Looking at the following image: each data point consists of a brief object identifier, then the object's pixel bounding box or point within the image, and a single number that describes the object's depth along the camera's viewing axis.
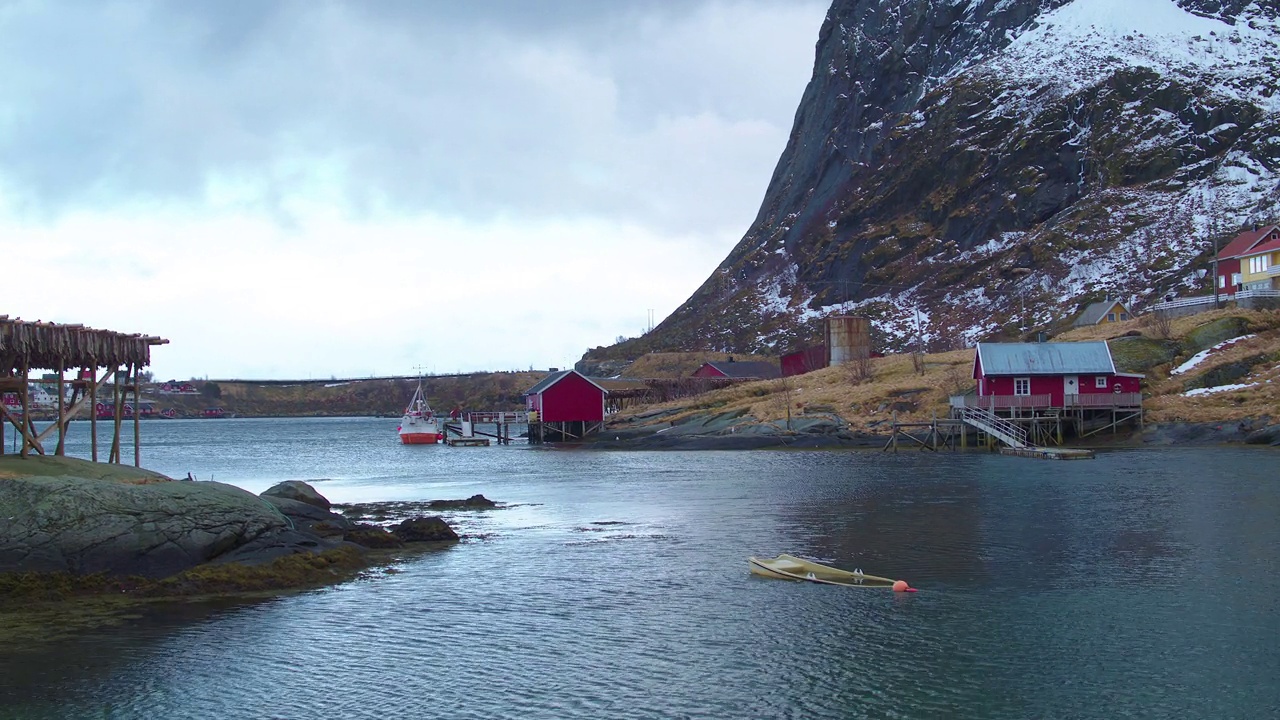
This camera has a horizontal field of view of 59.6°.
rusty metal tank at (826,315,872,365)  109.94
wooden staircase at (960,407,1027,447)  70.31
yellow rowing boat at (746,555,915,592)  25.66
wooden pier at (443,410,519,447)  114.12
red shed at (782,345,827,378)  118.94
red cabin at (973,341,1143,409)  73.25
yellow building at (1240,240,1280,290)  93.25
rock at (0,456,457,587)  24.33
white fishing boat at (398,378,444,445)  117.12
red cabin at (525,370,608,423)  103.19
